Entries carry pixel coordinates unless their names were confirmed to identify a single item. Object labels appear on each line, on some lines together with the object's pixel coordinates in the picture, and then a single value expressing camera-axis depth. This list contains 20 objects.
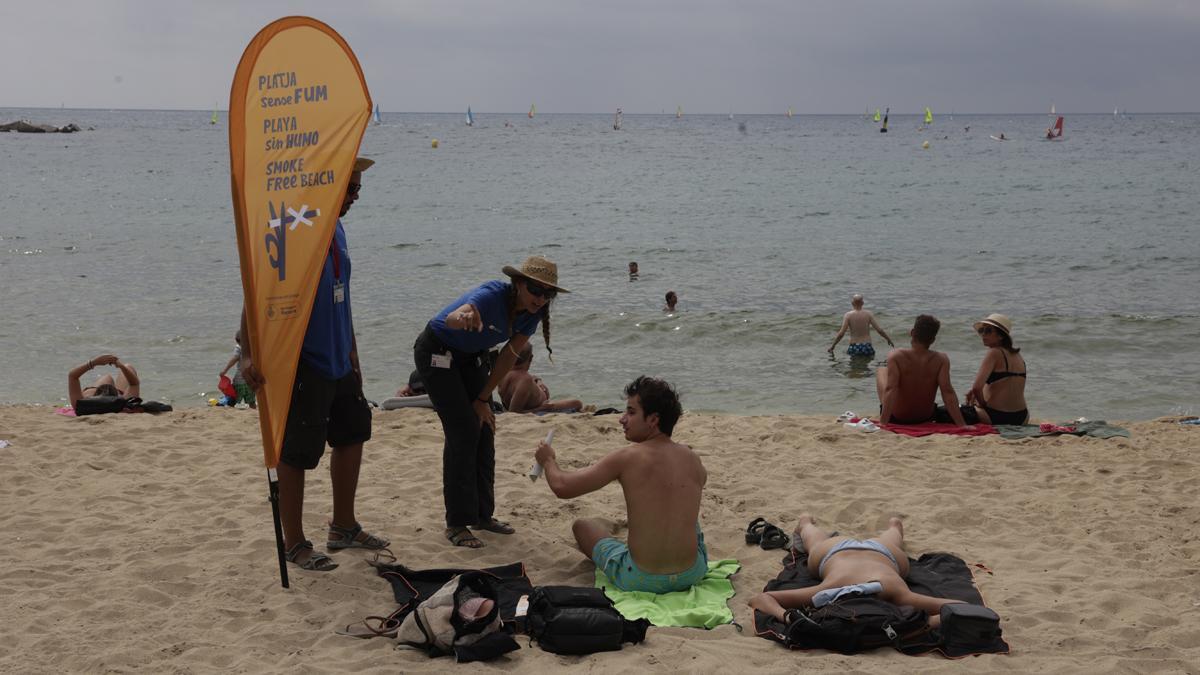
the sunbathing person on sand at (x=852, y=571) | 4.76
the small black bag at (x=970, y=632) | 4.39
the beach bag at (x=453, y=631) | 4.32
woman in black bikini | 9.12
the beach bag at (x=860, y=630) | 4.46
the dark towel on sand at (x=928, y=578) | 5.05
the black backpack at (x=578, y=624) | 4.40
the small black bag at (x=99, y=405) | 8.97
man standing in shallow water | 13.62
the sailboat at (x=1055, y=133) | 90.05
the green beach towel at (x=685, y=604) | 4.81
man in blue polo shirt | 4.96
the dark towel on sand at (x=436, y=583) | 4.93
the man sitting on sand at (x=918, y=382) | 8.98
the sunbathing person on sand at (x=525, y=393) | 9.80
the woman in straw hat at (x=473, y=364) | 5.36
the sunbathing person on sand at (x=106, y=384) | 9.92
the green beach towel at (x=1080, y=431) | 8.45
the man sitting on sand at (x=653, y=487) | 4.90
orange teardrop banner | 4.48
